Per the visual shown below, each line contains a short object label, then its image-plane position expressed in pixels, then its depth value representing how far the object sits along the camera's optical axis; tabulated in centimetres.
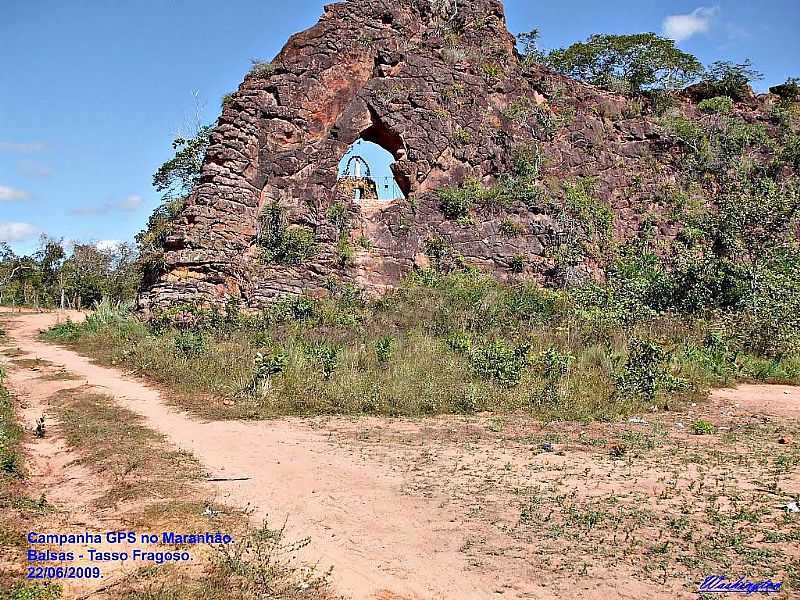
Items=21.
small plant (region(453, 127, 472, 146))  1805
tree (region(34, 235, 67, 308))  3247
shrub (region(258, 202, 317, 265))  1530
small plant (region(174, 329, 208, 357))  1073
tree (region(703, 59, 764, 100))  2222
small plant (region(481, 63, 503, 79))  1962
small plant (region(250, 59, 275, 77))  1698
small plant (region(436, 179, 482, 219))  1695
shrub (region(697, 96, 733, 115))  2150
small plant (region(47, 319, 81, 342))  1591
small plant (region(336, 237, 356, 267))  1558
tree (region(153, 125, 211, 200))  2067
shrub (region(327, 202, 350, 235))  1608
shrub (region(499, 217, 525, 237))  1695
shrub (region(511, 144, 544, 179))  1823
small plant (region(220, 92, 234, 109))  1634
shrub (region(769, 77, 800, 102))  2256
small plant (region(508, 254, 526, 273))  1652
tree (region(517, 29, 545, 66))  2373
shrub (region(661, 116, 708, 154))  2031
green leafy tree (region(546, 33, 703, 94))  2327
